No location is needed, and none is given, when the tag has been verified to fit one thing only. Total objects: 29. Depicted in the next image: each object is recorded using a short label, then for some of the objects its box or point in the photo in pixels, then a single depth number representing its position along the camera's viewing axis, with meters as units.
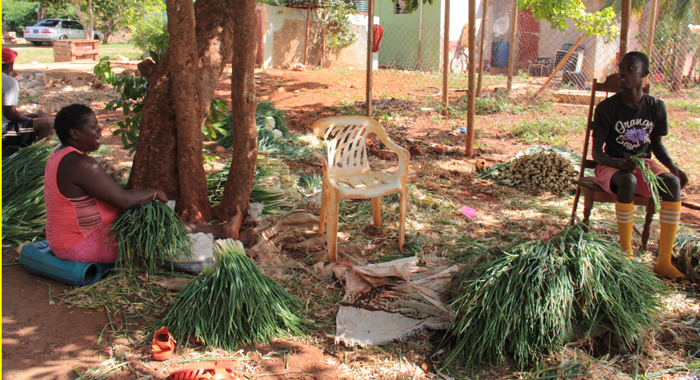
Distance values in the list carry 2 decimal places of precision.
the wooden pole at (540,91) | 9.33
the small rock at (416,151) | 6.34
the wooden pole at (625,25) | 4.05
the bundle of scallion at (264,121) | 6.21
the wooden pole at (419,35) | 14.61
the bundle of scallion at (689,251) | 3.16
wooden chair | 3.41
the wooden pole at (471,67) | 5.83
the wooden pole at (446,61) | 7.74
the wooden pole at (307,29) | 13.76
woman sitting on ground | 2.72
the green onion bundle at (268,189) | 4.21
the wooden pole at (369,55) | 5.86
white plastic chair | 3.42
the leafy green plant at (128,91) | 3.73
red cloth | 13.84
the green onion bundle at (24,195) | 3.46
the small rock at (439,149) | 6.43
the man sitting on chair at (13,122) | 4.51
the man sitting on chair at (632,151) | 3.19
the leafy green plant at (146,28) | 15.27
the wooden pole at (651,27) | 6.22
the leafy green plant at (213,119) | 4.12
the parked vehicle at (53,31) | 23.88
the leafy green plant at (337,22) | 14.11
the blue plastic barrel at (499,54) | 16.25
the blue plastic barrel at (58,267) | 2.84
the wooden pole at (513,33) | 8.55
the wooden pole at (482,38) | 7.76
